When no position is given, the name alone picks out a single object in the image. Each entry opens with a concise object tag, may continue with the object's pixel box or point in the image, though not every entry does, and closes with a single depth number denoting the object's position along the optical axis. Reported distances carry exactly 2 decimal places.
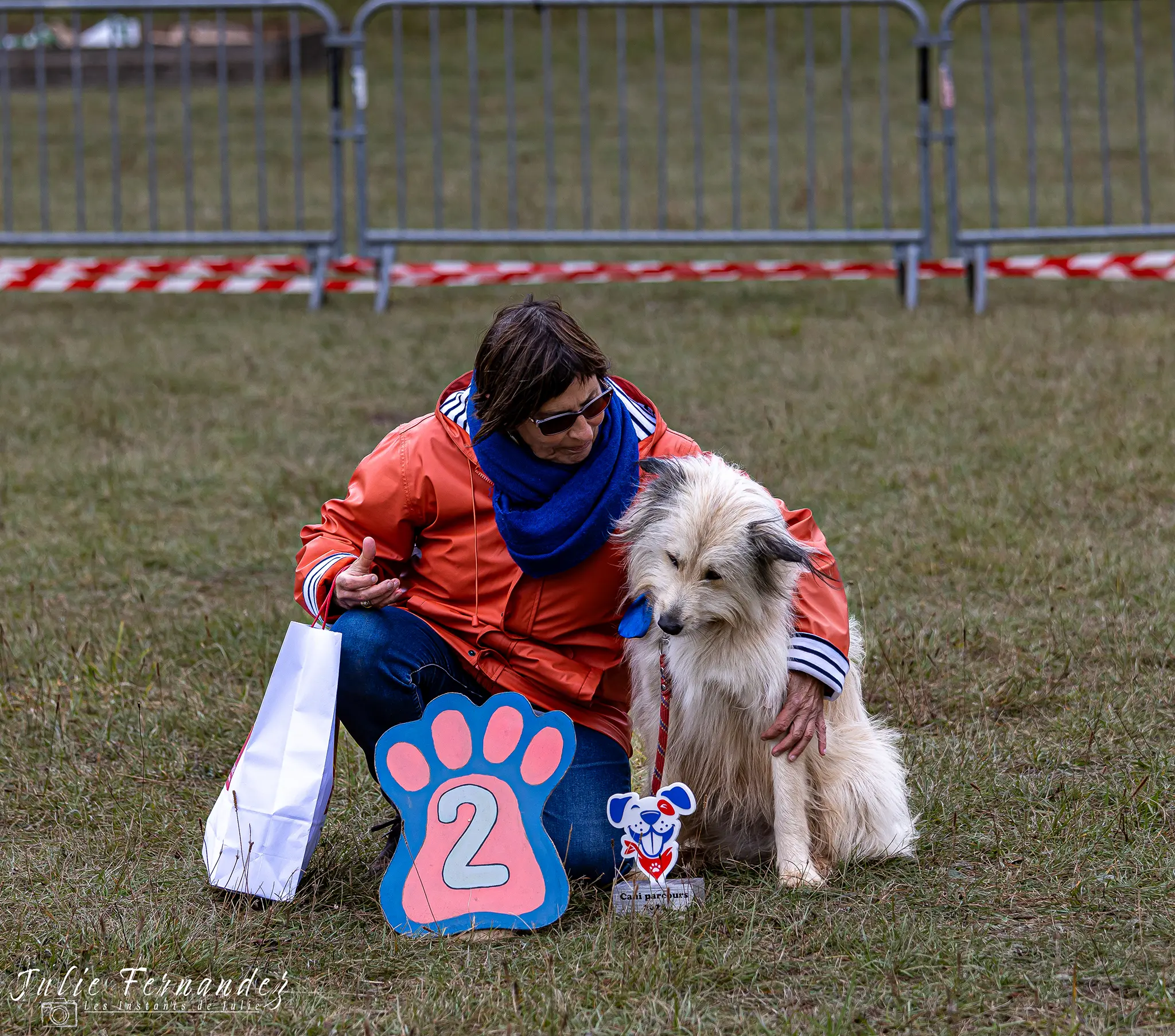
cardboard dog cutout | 6.60
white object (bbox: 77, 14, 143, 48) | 48.22
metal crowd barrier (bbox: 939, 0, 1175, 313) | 19.92
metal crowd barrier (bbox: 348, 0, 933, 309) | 20.28
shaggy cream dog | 6.34
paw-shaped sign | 6.45
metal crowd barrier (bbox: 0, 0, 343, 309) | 21.05
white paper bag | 6.51
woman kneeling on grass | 6.57
